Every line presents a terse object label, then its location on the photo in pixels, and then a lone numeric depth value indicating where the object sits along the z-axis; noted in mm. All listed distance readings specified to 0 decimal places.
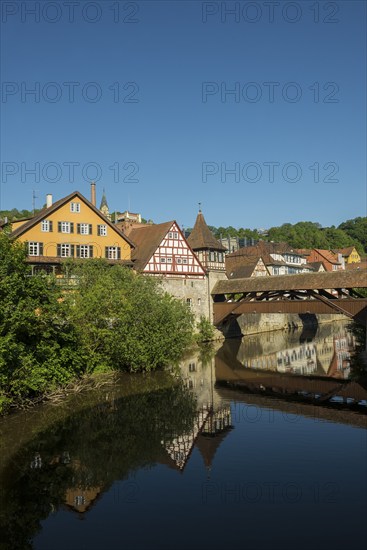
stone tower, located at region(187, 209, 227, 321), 45781
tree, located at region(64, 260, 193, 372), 25172
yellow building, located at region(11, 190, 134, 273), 35562
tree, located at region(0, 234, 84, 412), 18094
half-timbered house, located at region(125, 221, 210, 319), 41312
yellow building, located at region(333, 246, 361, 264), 106438
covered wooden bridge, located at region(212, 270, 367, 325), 34438
